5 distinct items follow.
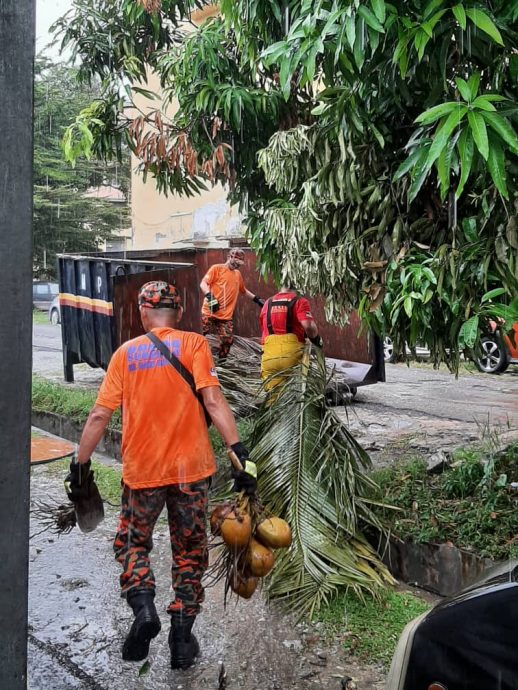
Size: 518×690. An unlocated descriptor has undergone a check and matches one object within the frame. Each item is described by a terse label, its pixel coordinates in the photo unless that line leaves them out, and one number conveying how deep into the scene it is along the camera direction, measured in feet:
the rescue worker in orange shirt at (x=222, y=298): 29.94
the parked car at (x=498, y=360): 39.01
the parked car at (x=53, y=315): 85.78
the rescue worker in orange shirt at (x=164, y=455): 12.28
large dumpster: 28.68
